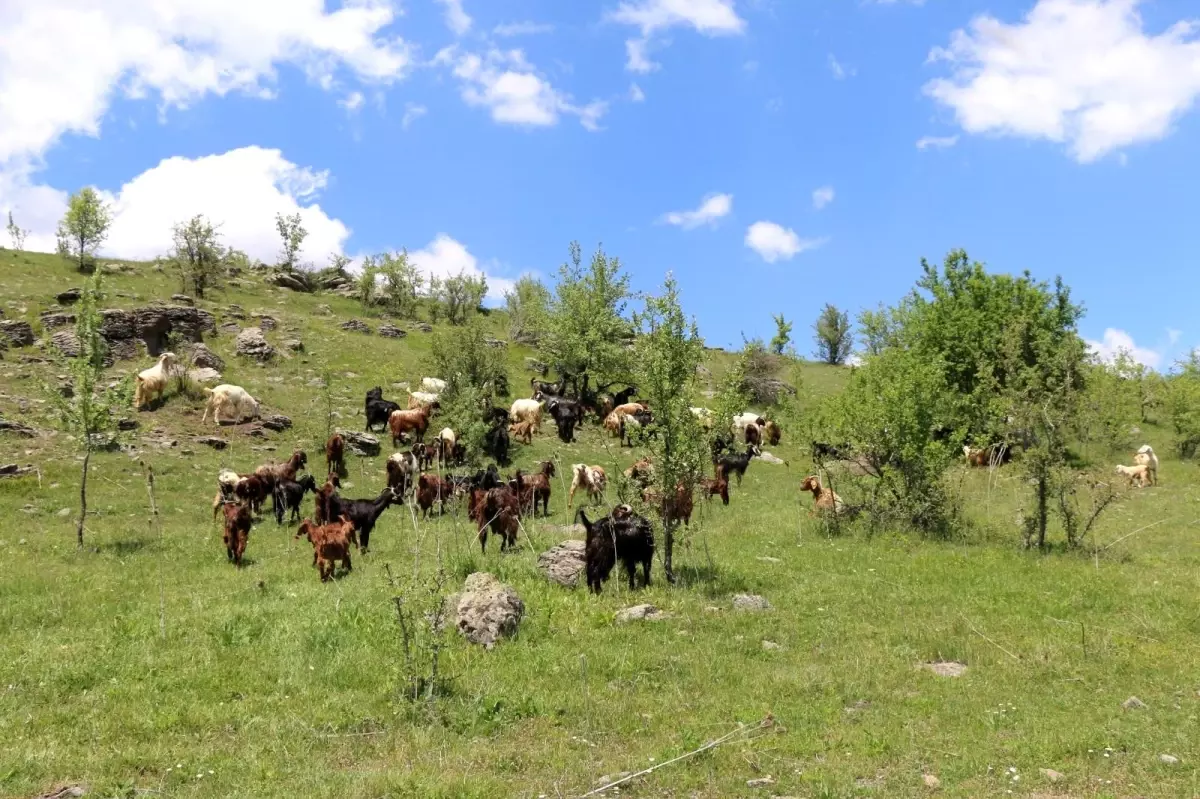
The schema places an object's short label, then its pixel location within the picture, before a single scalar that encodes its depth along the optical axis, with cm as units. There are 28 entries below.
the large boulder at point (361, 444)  2972
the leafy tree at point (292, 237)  7531
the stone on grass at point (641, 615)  1275
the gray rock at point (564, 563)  1473
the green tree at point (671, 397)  1530
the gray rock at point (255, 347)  3744
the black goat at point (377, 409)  3269
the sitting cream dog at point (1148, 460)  3436
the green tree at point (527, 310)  4849
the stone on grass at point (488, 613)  1153
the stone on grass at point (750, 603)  1358
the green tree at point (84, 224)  6278
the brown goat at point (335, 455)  2708
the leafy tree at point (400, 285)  6685
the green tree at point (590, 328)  4091
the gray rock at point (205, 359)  3400
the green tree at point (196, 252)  5356
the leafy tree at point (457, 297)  6744
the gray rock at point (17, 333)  3228
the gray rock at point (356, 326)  4888
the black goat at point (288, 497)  2178
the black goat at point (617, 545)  1438
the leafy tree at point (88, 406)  1923
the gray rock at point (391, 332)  4959
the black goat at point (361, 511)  1805
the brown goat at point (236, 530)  1666
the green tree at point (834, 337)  8762
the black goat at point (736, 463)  3027
